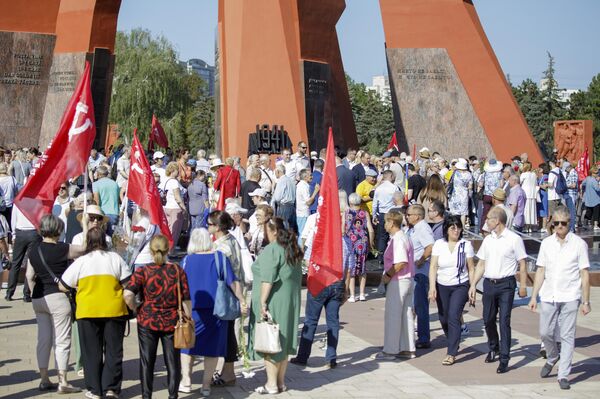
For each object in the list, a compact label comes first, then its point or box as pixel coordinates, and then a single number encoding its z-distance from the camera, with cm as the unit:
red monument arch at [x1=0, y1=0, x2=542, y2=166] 2227
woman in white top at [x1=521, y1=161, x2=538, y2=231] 1852
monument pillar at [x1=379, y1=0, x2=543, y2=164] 2382
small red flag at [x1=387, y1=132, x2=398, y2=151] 2362
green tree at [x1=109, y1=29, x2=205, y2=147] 5097
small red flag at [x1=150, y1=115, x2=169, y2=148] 2581
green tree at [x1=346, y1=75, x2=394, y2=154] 5512
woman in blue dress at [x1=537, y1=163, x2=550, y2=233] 1959
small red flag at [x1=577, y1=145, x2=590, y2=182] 2414
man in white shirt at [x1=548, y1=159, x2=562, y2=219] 1952
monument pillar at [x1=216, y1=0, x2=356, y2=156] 2220
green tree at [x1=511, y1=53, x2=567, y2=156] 5247
